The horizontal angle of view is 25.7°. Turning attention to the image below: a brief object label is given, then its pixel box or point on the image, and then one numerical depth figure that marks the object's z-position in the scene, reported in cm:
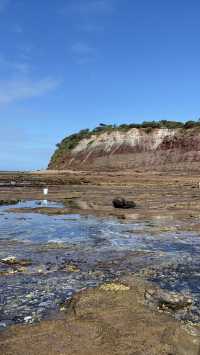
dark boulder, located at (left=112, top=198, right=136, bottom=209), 2863
